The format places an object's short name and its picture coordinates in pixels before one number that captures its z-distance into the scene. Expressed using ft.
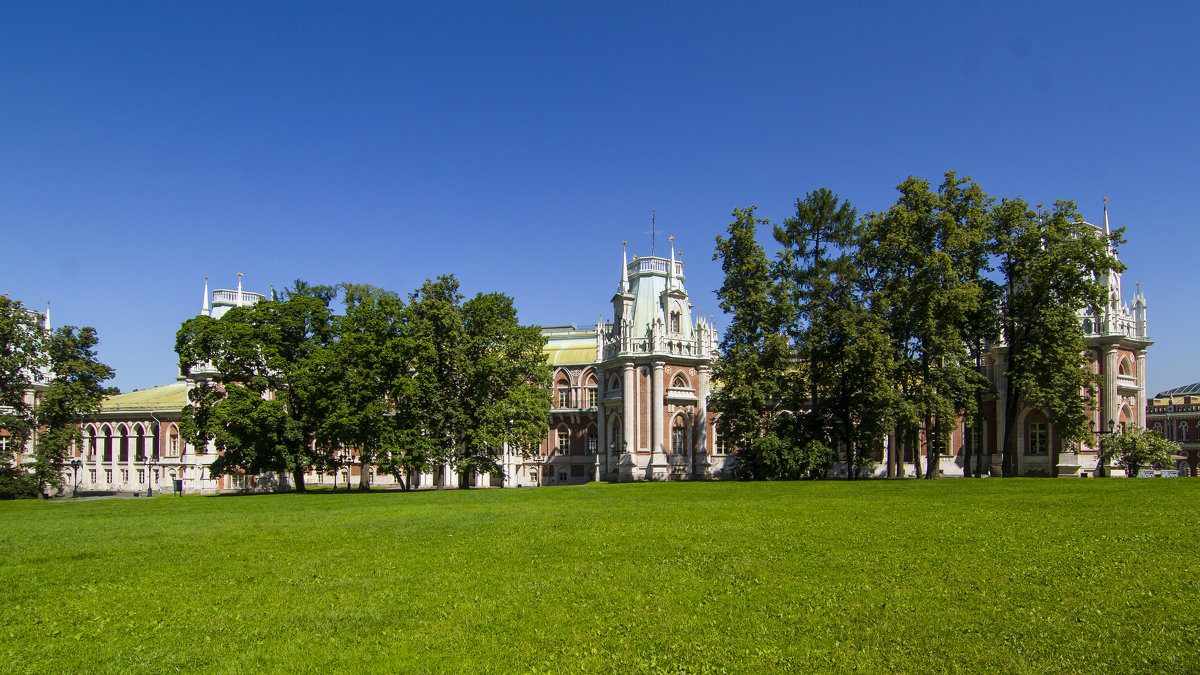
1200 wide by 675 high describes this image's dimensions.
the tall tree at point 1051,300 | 126.93
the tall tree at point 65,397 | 168.96
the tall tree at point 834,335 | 128.77
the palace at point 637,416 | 161.89
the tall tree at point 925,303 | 125.59
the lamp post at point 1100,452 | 152.71
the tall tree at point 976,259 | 130.82
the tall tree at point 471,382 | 150.92
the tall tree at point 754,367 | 139.44
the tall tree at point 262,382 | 148.56
